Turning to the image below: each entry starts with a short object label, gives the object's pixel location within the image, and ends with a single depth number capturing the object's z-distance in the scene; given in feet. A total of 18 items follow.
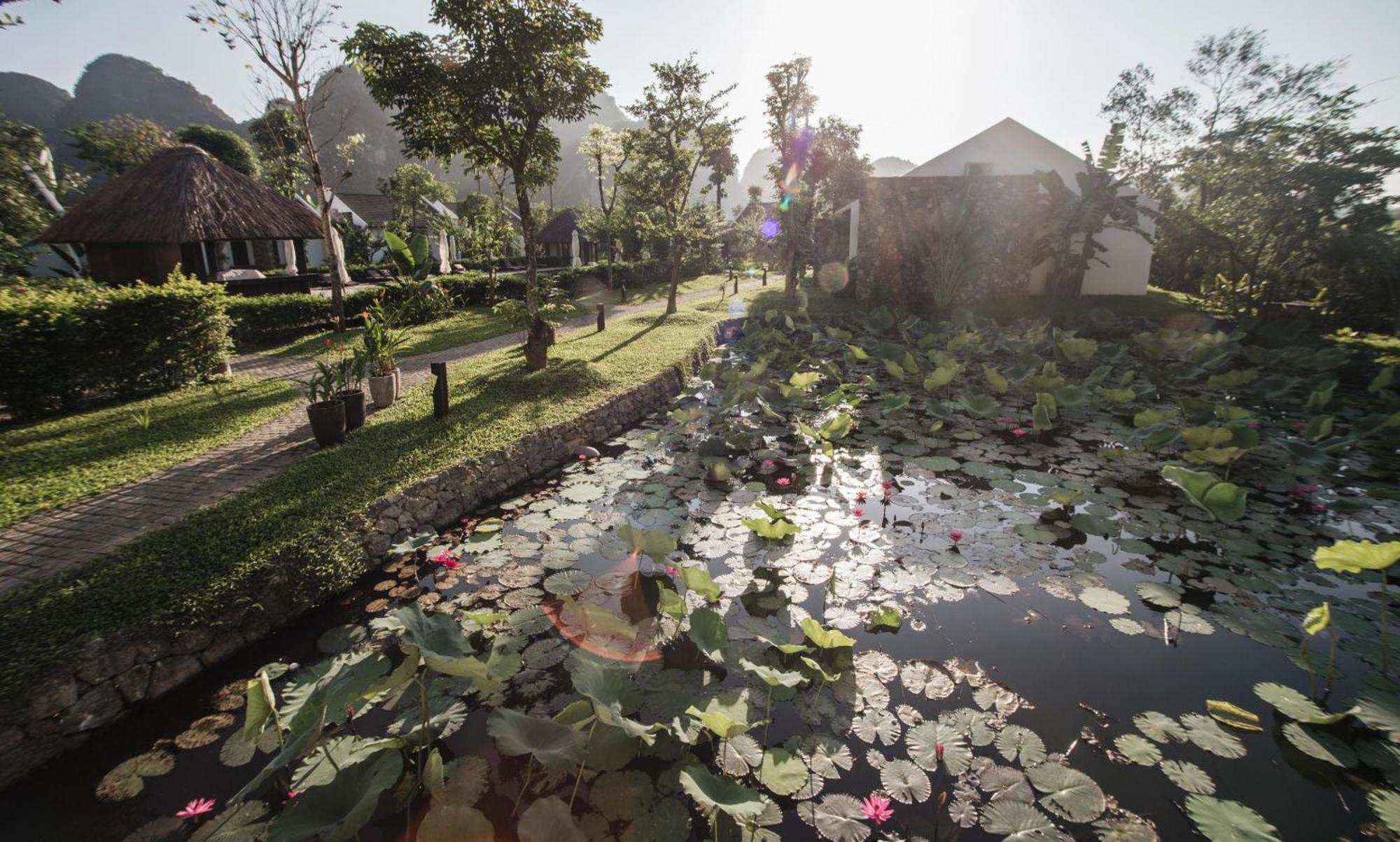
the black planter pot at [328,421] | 20.43
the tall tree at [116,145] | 104.83
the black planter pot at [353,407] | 22.16
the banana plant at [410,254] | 36.48
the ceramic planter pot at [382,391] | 25.84
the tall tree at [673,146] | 54.85
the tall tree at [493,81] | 28.04
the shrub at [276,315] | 41.55
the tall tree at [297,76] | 41.37
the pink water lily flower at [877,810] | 7.84
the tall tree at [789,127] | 66.64
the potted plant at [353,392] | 21.90
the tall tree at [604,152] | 82.64
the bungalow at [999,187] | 54.70
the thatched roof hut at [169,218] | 49.39
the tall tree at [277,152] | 53.98
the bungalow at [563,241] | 129.39
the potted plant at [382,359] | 24.34
